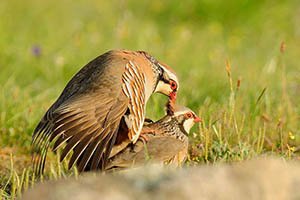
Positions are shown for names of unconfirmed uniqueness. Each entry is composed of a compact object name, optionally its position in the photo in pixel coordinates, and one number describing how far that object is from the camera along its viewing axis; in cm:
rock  370
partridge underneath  761
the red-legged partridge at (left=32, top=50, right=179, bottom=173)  739
